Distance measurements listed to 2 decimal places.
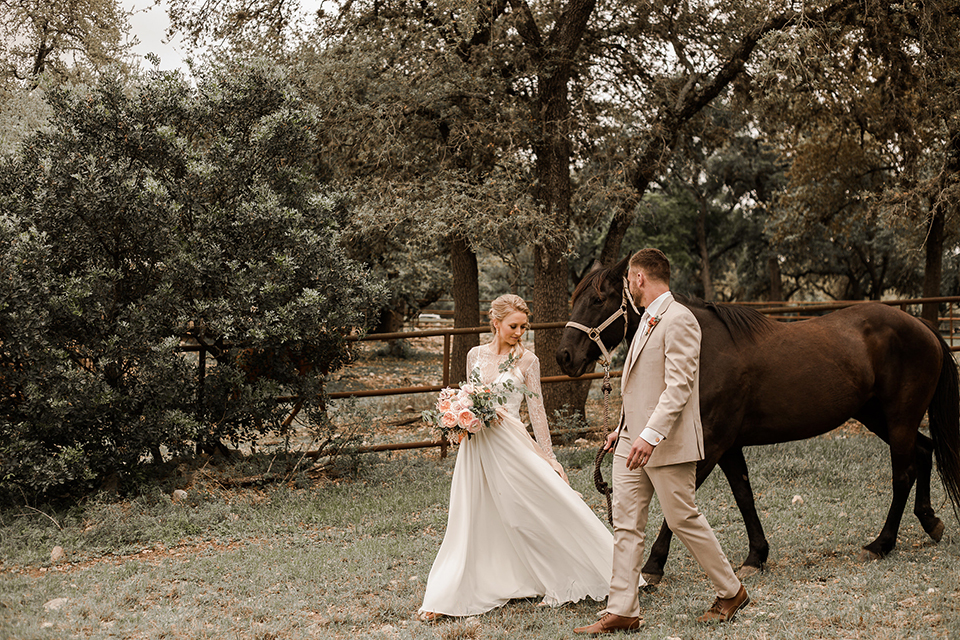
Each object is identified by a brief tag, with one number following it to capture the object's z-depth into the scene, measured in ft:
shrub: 20.31
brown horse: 16.87
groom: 12.63
